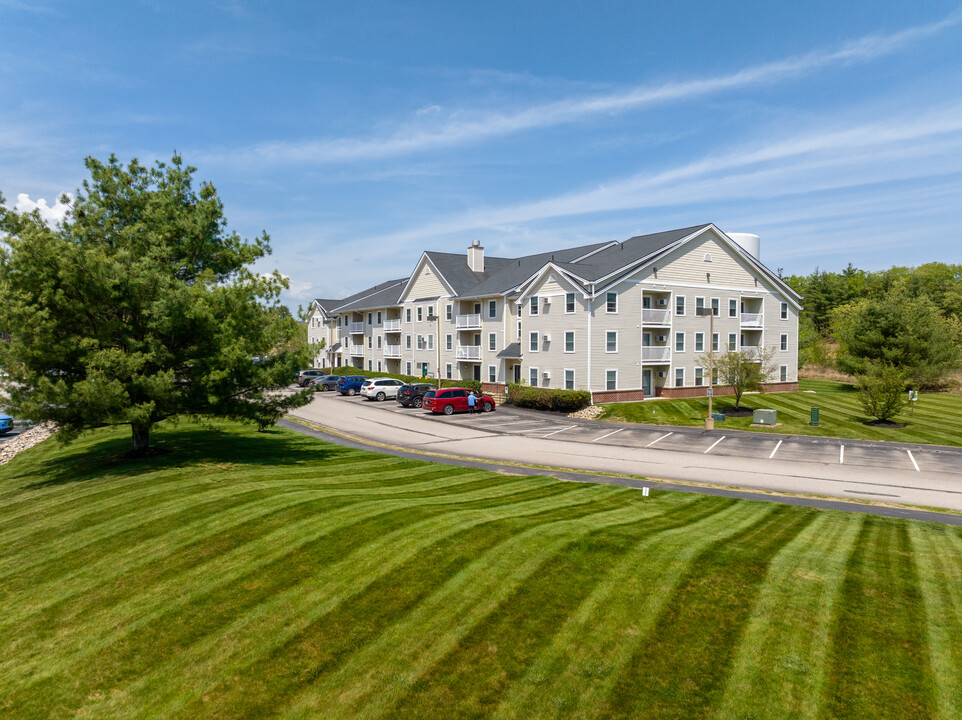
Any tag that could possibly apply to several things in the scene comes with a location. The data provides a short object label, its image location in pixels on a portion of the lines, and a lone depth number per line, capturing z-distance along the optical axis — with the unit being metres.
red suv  39.56
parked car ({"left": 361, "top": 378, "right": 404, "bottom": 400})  48.59
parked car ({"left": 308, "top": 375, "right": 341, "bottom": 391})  57.58
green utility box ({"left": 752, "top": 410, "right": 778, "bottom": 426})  35.59
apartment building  42.25
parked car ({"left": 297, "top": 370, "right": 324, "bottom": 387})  60.24
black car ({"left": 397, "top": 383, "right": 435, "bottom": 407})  43.66
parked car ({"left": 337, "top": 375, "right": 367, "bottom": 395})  53.00
